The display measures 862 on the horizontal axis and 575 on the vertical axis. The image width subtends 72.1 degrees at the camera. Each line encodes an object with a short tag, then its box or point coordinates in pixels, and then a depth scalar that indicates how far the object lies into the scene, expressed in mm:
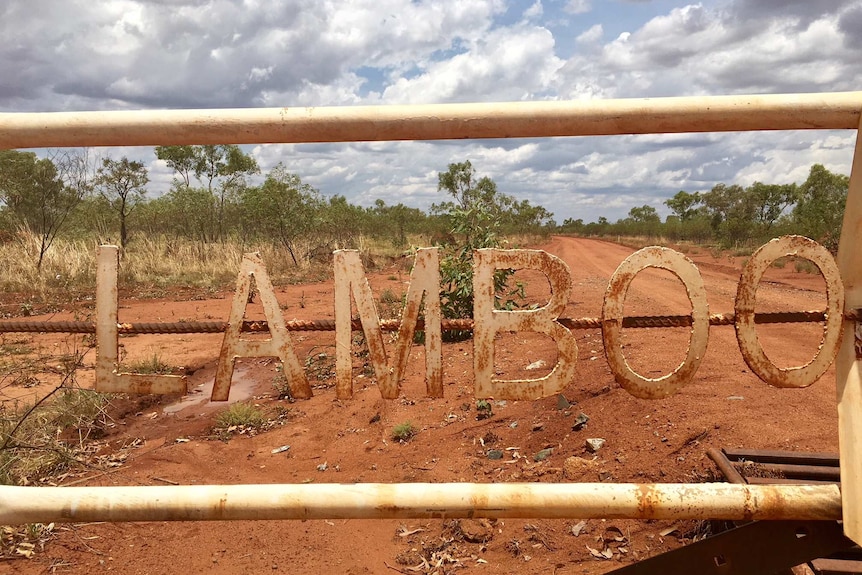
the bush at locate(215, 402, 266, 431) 5219
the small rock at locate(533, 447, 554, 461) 3797
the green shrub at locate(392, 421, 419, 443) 4633
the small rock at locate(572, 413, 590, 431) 4031
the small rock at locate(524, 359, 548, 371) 5707
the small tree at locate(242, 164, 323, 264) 16594
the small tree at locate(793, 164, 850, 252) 17352
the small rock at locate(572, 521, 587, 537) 2963
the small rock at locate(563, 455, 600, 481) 3373
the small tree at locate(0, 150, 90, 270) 12531
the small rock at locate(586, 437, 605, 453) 3633
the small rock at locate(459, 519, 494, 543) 3098
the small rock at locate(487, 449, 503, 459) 3982
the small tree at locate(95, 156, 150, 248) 13823
